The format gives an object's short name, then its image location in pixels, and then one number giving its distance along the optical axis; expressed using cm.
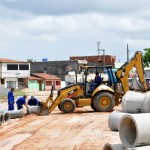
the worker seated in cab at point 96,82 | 2092
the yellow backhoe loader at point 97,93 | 2075
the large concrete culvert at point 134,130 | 782
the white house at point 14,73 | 7182
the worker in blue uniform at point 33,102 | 2206
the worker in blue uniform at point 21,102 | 2192
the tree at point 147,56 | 5100
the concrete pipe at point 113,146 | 856
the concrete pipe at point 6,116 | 2020
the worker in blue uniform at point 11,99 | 2252
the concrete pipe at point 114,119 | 1111
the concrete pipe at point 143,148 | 780
